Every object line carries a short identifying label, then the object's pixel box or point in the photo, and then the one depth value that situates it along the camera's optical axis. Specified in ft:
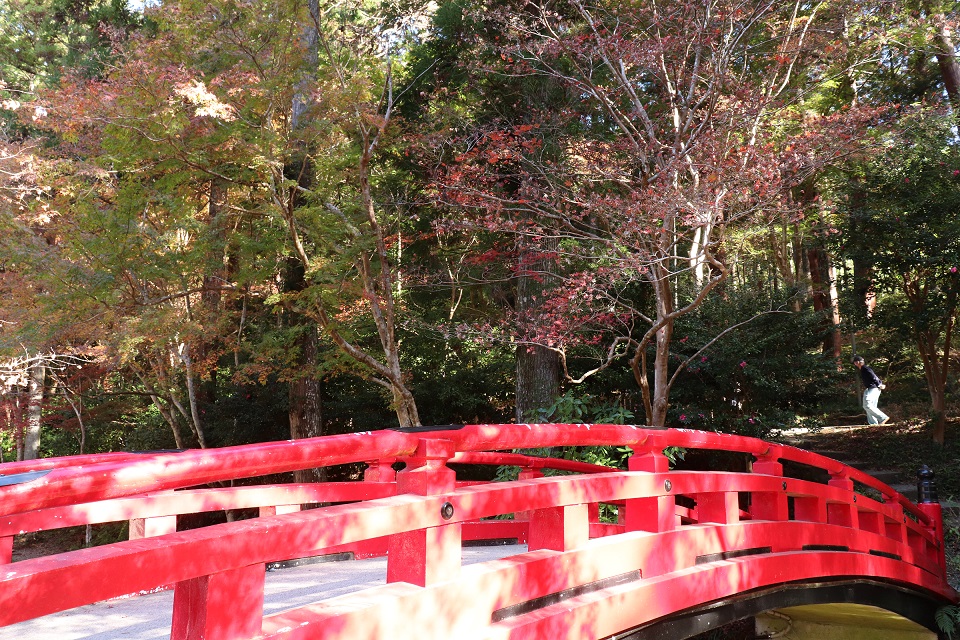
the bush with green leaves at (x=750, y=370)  36.50
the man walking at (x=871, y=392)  36.76
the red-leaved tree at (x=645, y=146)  25.21
